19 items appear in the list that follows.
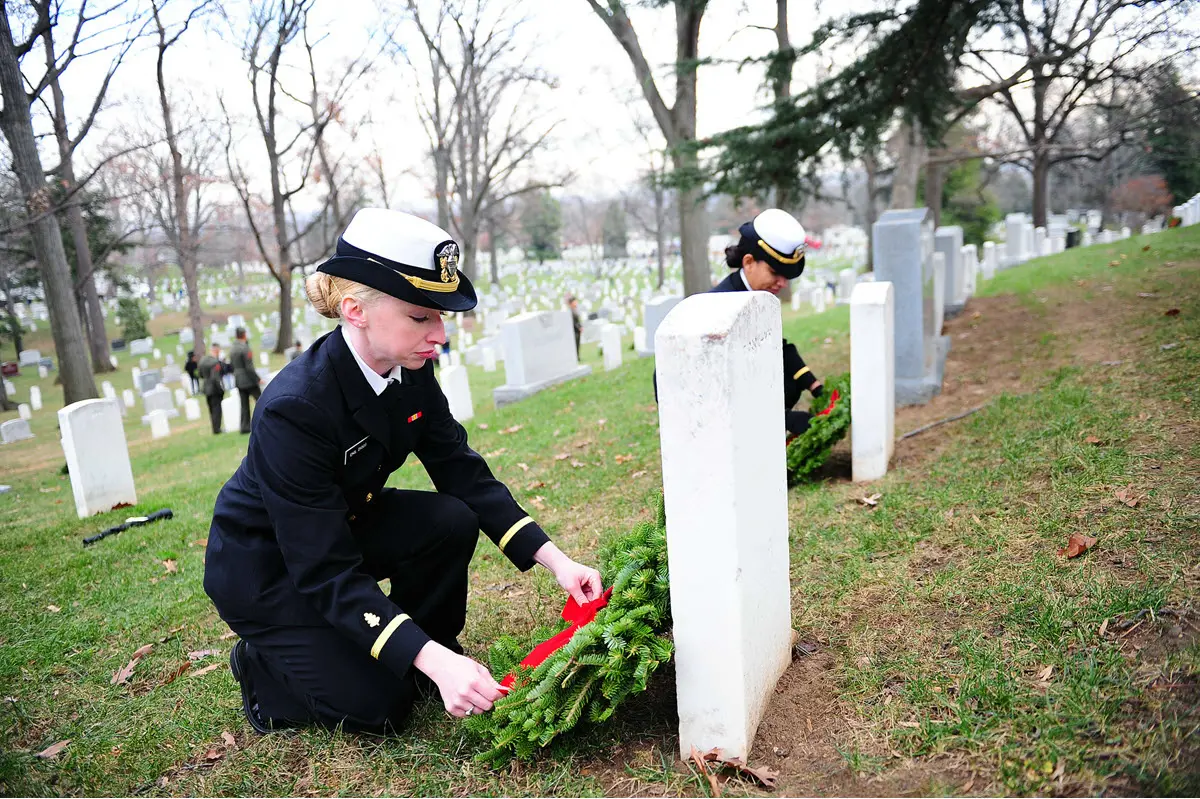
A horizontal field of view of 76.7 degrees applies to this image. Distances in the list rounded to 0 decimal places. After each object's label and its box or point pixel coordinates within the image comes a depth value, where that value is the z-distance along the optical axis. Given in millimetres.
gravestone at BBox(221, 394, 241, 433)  15602
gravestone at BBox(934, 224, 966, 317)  11383
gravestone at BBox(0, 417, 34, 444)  17416
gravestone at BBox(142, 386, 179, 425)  18906
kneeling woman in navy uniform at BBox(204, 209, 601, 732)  2350
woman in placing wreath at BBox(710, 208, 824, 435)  4383
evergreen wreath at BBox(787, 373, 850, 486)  4953
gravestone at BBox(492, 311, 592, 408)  12414
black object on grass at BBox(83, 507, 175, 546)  5934
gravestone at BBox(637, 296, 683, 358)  13414
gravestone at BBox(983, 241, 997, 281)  20636
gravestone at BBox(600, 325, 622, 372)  15289
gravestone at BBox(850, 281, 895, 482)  4758
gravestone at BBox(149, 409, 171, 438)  15680
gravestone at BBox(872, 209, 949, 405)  6852
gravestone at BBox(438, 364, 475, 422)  11438
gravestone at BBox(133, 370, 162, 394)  23125
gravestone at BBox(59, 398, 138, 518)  6965
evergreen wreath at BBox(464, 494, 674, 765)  2197
